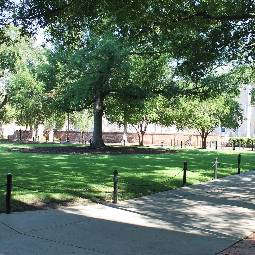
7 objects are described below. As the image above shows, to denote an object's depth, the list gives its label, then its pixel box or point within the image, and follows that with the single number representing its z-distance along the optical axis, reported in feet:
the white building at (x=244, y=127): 239.09
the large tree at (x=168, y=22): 45.65
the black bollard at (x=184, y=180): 53.72
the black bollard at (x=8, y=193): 33.63
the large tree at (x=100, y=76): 105.70
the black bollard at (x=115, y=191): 39.86
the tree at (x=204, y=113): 160.56
